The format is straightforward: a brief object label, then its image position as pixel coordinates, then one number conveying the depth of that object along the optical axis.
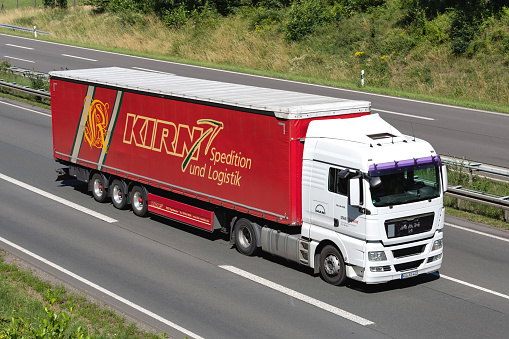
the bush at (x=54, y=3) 66.81
